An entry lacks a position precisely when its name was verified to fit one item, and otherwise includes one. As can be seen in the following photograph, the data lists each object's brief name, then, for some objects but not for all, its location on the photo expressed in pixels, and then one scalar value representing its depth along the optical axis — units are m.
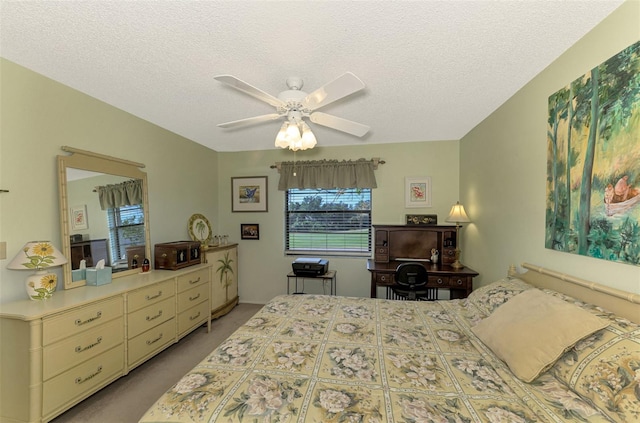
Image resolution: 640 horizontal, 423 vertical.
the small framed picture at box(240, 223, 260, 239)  4.25
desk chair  2.97
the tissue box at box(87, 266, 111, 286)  2.22
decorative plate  3.64
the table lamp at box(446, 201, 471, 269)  3.21
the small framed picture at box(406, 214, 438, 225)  3.73
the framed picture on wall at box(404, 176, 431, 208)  3.80
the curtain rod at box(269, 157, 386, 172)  3.85
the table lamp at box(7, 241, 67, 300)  1.78
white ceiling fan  1.47
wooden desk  3.02
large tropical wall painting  1.24
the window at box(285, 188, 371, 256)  4.04
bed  1.00
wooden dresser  1.61
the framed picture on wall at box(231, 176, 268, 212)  4.22
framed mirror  2.12
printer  3.64
